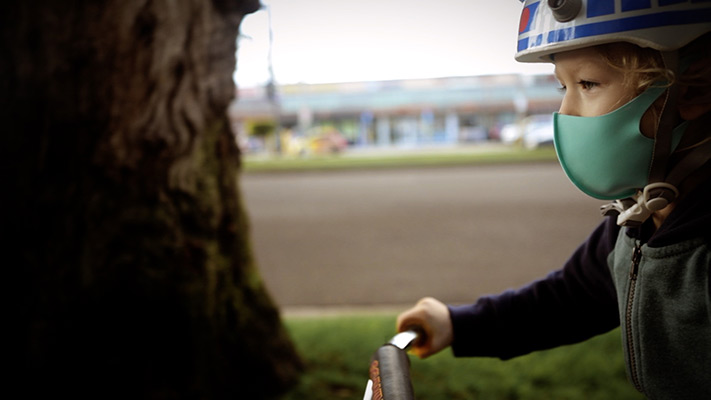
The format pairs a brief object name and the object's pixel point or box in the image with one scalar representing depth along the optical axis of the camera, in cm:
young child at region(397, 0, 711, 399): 96
